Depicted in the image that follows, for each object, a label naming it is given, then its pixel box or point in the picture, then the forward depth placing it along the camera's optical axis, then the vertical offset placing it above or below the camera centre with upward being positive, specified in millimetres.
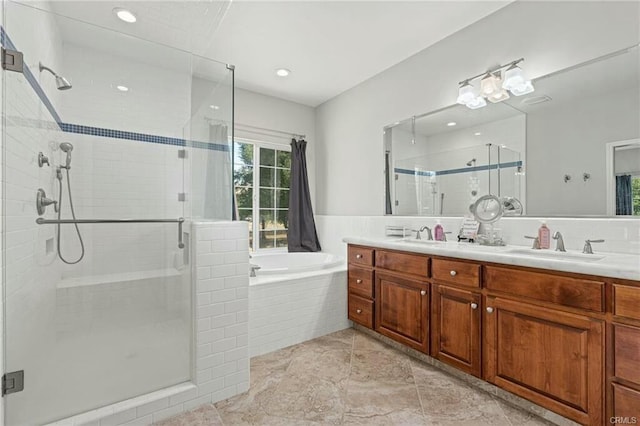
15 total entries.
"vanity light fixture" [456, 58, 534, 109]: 2096 +923
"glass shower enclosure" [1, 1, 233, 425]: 1484 +53
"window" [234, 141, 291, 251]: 3678 +295
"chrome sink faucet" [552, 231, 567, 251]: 1813 -172
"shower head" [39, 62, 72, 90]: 2004 +902
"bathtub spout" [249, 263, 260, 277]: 2597 -485
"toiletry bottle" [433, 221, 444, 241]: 2532 -158
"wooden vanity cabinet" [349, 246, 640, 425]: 1300 -613
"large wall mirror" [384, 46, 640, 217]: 1726 +459
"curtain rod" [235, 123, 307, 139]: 3628 +1040
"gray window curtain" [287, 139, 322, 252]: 3859 +59
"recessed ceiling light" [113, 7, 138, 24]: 2221 +1484
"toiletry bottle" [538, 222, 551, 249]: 1908 -149
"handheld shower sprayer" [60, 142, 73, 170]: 1956 +419
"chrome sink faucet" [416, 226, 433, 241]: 2605 -168
